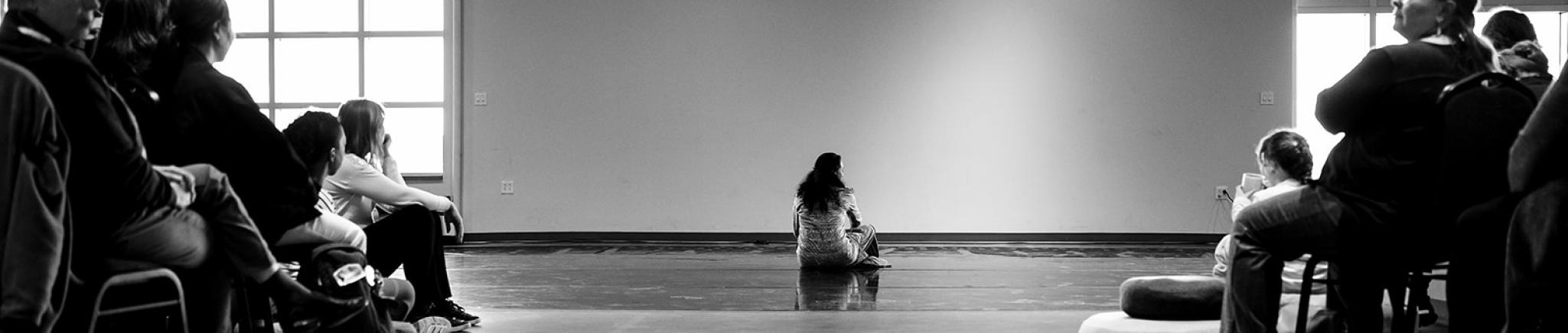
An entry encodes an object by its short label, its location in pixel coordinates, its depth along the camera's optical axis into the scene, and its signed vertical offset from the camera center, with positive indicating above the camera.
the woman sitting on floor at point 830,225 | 6.32 -0.37
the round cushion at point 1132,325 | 3.22 -0.45
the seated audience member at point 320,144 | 2.87 +0.02
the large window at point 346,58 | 9.06 +0.66
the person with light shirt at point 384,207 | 3.39 -0.15
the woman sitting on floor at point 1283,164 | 3.63 -0.04
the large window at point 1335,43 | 8.96 +0.76
